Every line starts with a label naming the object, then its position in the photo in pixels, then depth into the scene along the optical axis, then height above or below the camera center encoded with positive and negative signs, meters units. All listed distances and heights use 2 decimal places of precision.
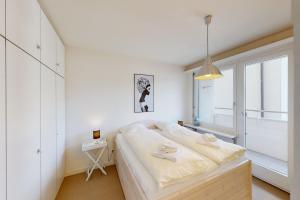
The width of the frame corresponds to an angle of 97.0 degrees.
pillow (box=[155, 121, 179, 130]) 2.78 -0.56
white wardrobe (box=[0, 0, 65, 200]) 0.93 -0.03
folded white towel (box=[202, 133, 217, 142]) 1.92 -0.57
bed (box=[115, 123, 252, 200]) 1.22 -0.87
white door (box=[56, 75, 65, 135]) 2.11 -0.07
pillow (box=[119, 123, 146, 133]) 2.72 -0.58
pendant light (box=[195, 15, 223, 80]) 1.82 +0.40
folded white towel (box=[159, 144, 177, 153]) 1.59 -0.60
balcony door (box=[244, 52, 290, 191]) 2.43 -0.30
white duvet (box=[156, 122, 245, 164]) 1.63 -0.66
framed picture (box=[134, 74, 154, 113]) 3.24 +0.17
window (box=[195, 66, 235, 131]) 3.05 -0.04
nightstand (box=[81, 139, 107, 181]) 2.41 -0.88
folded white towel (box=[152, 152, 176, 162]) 1.44 -0.64
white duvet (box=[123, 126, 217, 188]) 1.24 -0.68
